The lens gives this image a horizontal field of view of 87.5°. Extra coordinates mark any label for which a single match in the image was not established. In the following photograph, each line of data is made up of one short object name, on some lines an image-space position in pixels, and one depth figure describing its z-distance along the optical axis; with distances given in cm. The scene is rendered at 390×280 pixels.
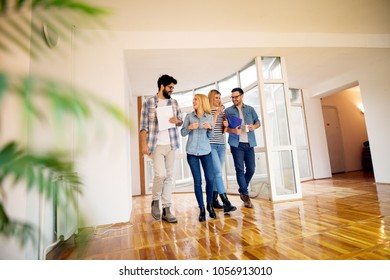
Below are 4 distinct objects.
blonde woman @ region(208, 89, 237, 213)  210
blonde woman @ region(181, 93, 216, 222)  183
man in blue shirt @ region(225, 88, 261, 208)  229
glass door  278
